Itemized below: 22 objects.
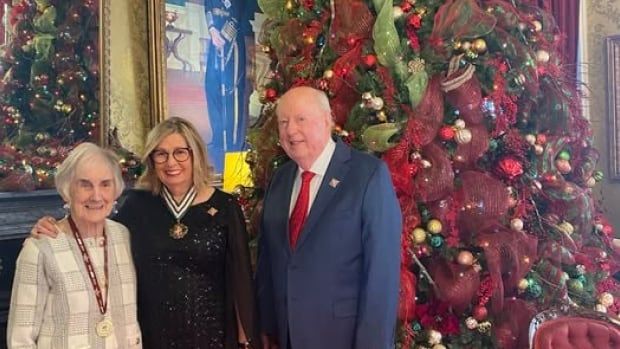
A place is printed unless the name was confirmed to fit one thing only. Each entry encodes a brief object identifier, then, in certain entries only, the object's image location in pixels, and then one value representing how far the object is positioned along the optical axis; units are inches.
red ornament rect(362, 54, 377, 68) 99.2
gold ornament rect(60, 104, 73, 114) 125.0
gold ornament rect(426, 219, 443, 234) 99.0
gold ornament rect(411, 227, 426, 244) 99.0
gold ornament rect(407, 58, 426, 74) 98.6
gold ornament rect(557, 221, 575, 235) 111.5
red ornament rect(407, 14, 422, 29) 100.2
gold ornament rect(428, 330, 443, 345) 99.7
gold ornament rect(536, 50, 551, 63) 111.0
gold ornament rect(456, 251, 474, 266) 98.9
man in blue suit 79.2
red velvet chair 88.5
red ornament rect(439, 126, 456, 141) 100.0
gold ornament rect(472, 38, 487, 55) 101.6
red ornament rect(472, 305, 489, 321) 101.5
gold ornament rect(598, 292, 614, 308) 113.5
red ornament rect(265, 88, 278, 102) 112.6
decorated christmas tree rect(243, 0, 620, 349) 98.7
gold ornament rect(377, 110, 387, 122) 98.6
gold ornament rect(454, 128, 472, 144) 99.8
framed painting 146.3
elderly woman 71.5
